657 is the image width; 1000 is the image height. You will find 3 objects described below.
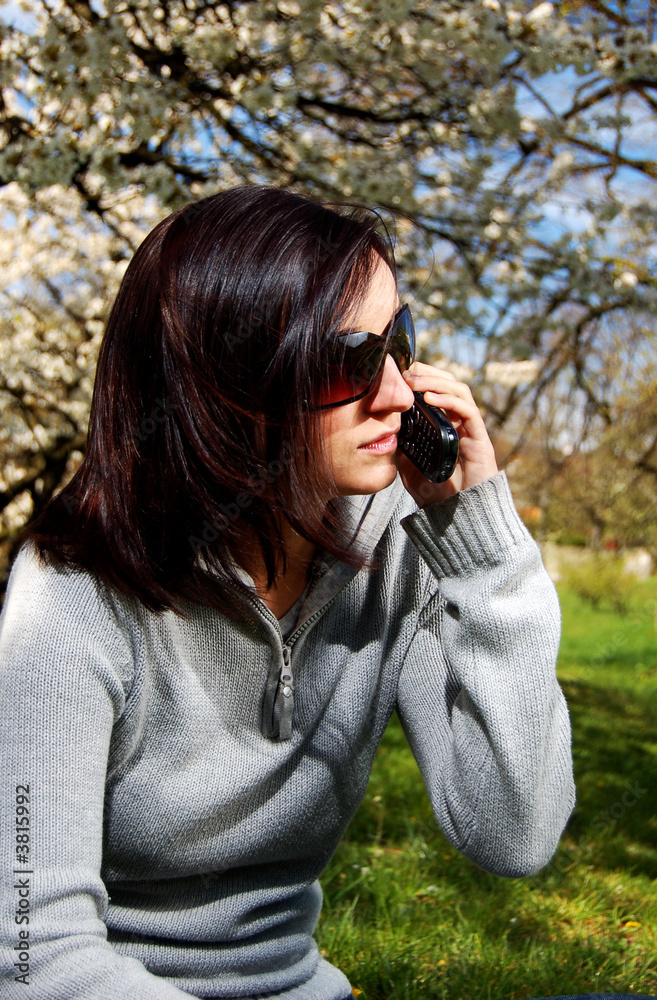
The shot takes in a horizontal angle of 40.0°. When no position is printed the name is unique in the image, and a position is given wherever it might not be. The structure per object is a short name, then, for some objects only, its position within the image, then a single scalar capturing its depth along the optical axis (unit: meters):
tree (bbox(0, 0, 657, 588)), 3.52
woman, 1.10
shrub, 11.26
